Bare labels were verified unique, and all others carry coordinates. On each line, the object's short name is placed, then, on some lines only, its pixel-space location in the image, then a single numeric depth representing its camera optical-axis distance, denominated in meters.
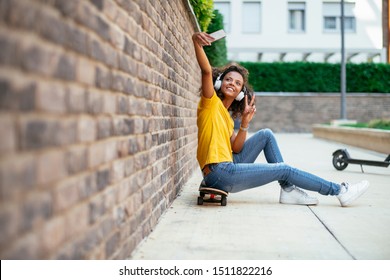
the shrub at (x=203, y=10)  9.23
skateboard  5.28
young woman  5.20
